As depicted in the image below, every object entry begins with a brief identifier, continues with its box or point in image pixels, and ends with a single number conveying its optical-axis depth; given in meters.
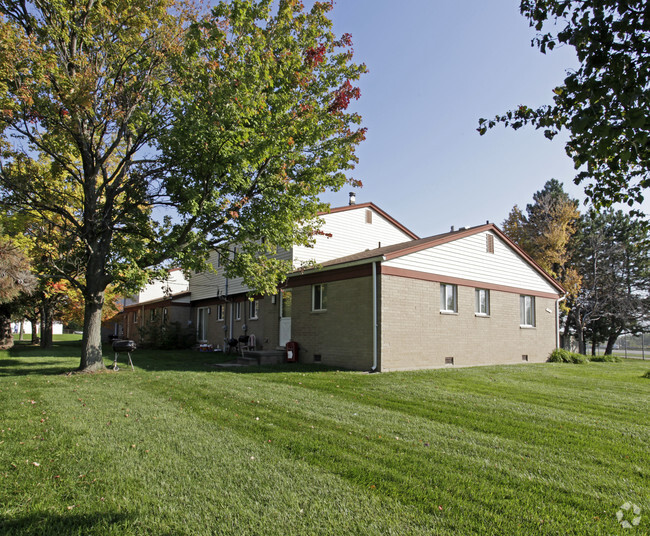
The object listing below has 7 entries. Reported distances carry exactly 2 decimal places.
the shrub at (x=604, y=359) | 21.82
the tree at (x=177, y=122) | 10.44
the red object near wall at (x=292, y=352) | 15.65
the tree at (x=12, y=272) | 11.62
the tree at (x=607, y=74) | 2.46
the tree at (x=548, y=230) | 29.50
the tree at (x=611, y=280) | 32.50
